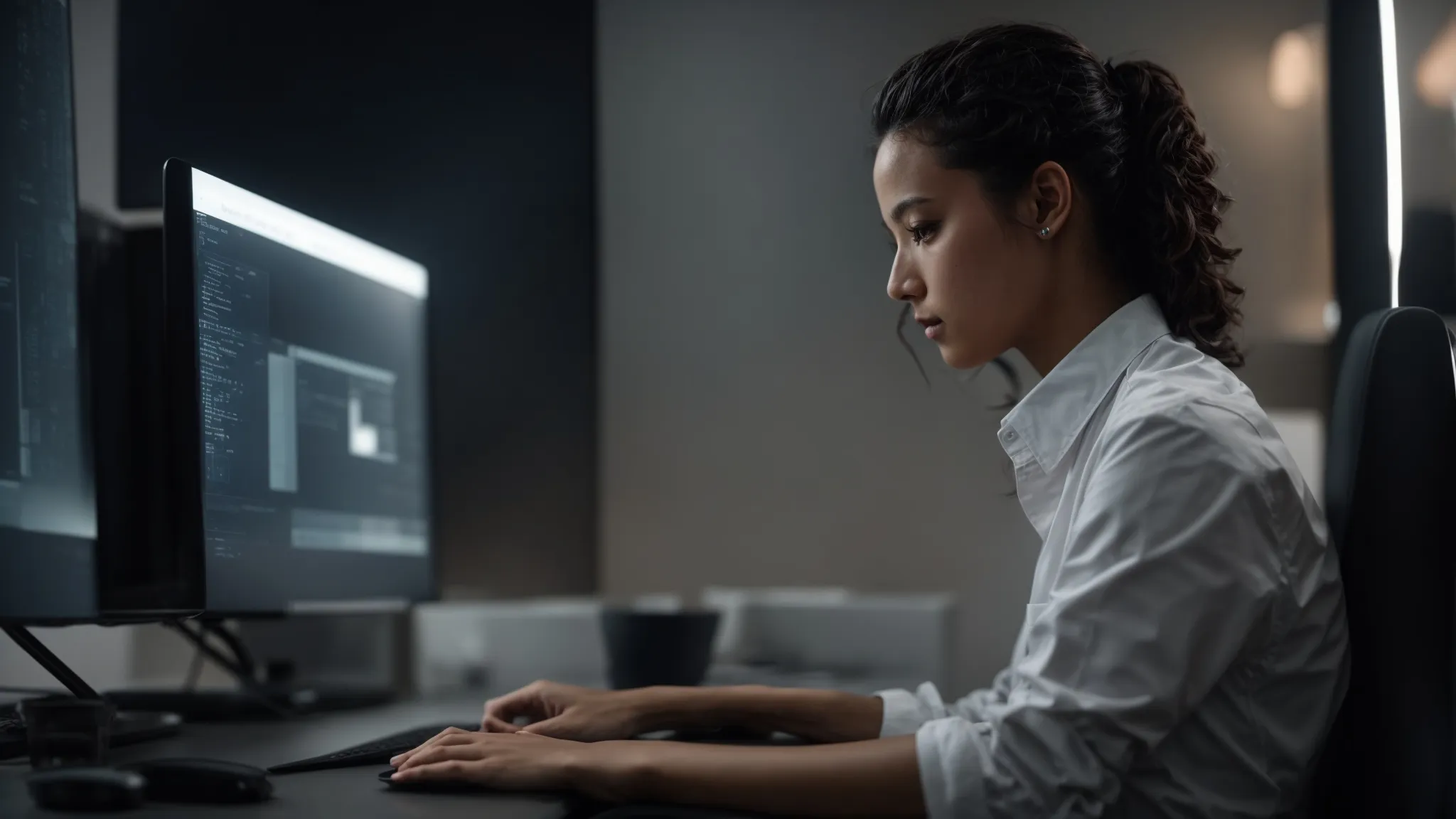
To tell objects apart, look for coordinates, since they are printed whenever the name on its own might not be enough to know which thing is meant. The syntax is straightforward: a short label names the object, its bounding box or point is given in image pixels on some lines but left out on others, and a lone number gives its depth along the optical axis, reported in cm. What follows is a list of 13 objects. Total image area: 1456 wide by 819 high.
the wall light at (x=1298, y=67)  202
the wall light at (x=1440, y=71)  153
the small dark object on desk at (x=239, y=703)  129
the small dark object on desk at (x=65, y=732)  82
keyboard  86
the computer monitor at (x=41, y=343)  91
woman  77
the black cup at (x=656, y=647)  131
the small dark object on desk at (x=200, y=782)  71
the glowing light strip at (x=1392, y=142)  175
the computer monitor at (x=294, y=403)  103
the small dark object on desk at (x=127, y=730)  91
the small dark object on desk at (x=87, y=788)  65
